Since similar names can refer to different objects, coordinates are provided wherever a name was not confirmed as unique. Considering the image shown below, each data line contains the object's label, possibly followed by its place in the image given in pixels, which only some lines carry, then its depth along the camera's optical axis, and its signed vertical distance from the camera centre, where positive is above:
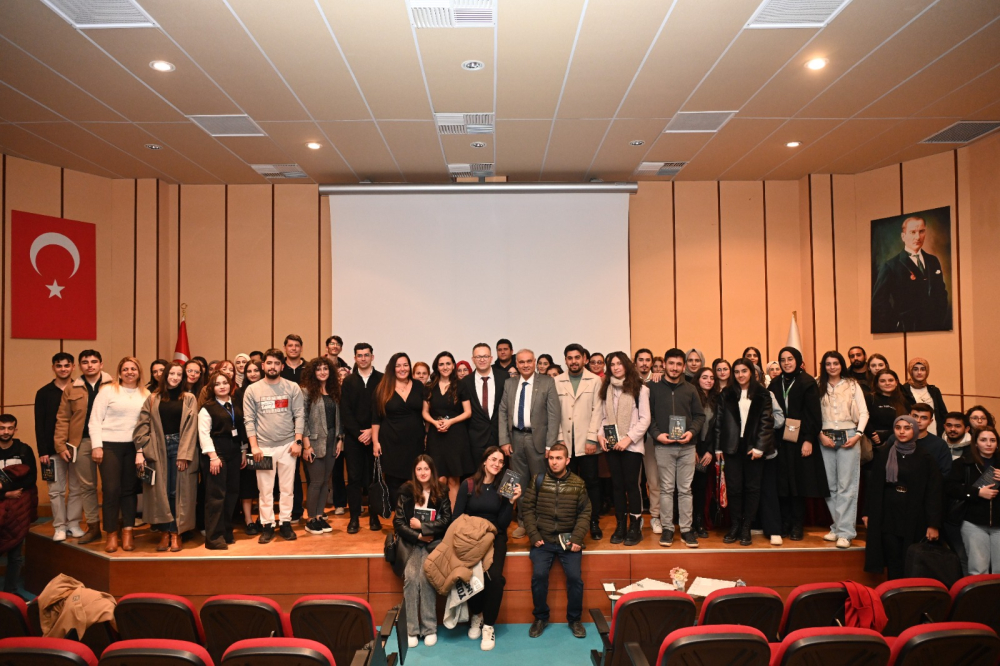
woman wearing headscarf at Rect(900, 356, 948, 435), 5.37 -0.37
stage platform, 4.59 -1.57
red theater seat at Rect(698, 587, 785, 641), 3.01 -1.22
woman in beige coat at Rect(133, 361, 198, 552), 4.70 -0.71
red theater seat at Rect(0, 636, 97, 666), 2.13 -1.01
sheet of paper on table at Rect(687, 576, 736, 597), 4.20 -1.58
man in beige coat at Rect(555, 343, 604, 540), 5.09 -0.52
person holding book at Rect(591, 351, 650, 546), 4.93 -0.64
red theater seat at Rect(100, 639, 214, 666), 2.14 -1.02
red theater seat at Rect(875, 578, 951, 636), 3.11 -1.25
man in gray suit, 5.02 -0.52
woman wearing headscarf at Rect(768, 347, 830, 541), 4.95 -0.75
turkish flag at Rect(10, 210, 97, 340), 6.67 +0.86
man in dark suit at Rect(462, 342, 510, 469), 5.13 -0.38
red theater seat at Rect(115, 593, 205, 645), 2.90 -1.20
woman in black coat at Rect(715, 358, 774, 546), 4.86 -0.69
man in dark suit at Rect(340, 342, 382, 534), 5.25 -0.56
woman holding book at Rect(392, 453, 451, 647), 4.31 -1.24
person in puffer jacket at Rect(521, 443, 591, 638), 4.41 -1.25
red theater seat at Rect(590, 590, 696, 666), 3.06 -1.29
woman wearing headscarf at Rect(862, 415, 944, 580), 4.33 -1.05
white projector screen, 7.78 +1.04
